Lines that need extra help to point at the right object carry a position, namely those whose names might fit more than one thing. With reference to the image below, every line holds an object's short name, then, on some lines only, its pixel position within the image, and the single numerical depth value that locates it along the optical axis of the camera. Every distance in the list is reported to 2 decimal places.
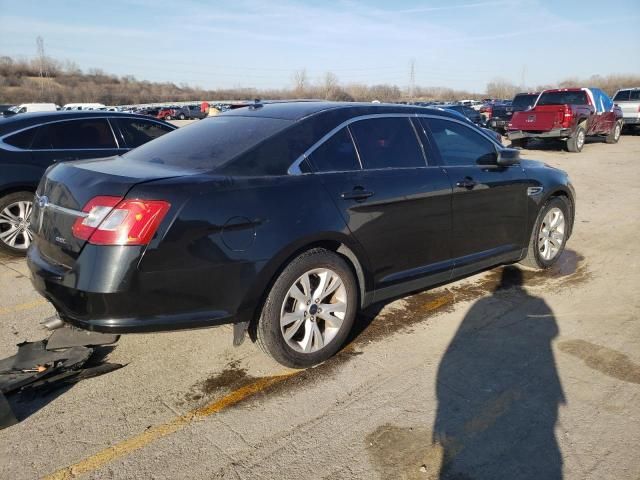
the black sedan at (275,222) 2.80
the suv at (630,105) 23.16
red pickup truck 16.42
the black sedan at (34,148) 5.93
